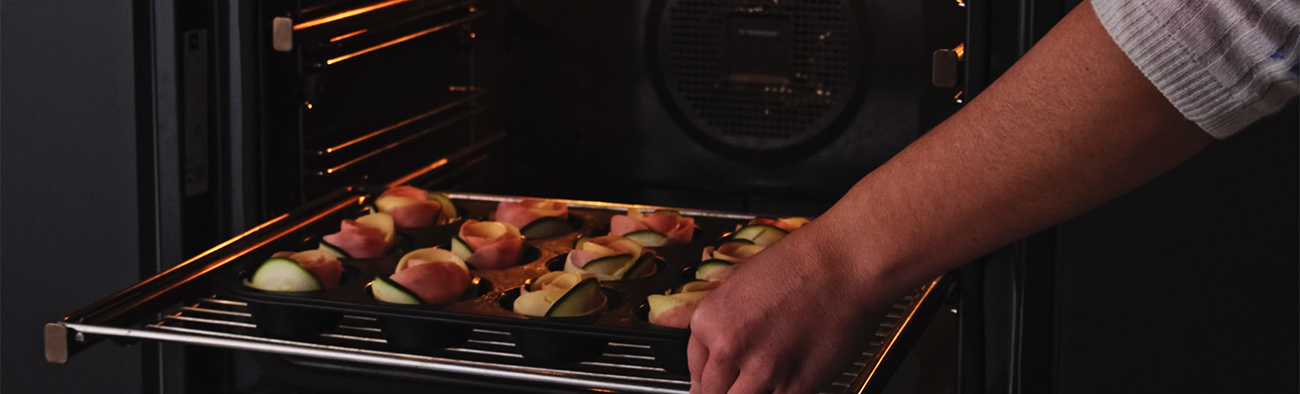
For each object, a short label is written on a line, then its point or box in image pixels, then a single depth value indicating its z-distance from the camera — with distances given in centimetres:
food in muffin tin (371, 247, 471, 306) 125
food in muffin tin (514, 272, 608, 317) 121
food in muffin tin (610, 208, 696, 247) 148
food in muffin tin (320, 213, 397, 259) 141
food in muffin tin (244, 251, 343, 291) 127
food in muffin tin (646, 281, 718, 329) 117
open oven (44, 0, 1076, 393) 122
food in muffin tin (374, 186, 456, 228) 154
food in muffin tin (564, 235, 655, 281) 136
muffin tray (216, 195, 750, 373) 116
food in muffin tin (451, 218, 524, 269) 141
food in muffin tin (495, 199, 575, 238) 154
